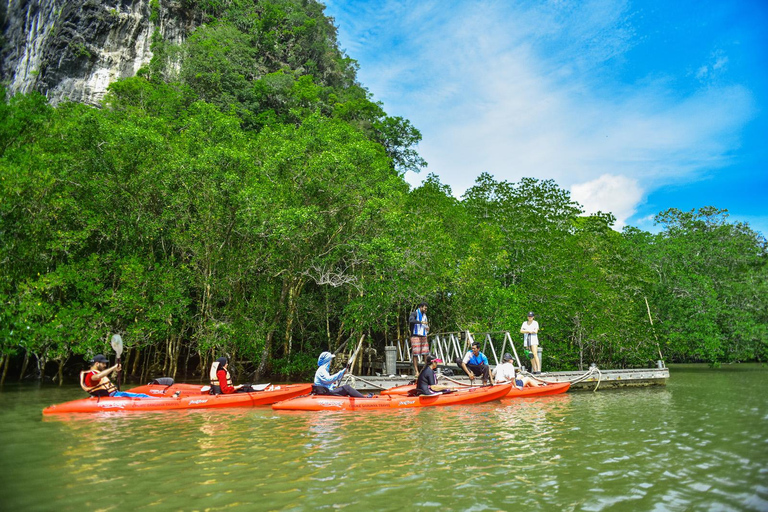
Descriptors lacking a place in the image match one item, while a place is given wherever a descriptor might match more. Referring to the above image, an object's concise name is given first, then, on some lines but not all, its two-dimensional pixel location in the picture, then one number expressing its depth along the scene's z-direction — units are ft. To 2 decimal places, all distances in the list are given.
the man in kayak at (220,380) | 40.32
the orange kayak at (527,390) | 41.09
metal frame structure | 54.60
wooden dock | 48.11
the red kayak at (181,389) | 40.01
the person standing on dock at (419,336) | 45.70
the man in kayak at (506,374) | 44.34
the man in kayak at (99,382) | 37.01
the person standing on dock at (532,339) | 48.62
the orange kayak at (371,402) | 36.14
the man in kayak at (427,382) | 38.86
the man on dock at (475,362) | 46.93
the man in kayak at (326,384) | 37.73
